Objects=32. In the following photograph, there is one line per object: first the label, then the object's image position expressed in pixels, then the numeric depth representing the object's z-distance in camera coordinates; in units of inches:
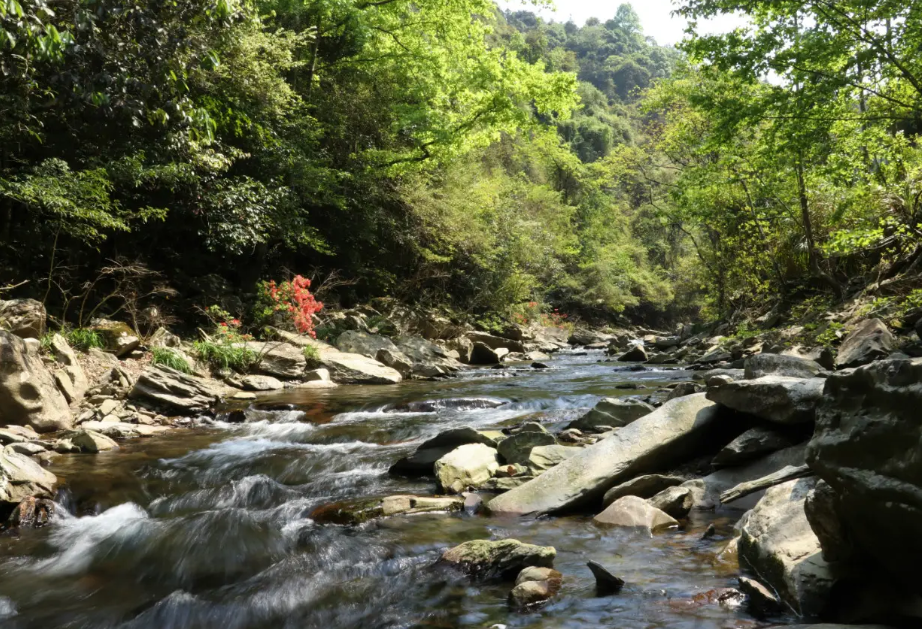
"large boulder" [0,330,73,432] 271.0
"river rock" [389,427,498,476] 231.9
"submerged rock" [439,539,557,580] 133.7
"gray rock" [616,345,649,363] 675.4
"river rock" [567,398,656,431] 265.6
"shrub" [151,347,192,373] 400.5
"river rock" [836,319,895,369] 278.4
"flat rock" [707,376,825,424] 184.1
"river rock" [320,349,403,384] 506.9
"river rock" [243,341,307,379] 480.7
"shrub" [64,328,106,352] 380.2
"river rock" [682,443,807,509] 177.5
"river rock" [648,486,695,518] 169.2
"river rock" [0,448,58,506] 184.7
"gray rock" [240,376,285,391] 444.1
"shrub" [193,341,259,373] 442.9
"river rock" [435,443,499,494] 208.1
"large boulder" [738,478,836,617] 103.8
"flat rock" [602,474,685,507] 180.9
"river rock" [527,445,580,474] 217.5
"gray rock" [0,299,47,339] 327.0
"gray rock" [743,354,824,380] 248.5
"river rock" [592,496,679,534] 161.5
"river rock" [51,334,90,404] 327.0
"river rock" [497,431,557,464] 232.4
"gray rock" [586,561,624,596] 123.4
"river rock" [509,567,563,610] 119.8
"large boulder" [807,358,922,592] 83.7
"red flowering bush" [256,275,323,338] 548.1
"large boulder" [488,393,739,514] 183.0
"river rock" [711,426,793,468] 188.7
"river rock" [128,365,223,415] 348.8
